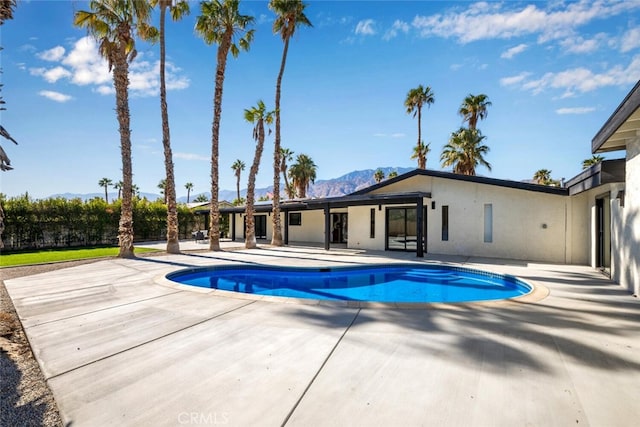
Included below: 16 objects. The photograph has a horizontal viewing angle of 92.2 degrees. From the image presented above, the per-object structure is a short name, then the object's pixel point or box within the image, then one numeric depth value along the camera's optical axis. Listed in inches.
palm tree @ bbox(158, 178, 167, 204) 2305.4
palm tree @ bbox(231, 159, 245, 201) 2234.3
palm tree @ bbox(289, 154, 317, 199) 1536.7
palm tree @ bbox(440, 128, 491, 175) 955.3
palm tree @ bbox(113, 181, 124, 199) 2667.3
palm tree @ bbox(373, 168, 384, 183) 1880.9
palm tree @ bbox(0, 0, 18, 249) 158.4
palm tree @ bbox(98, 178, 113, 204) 2662.4
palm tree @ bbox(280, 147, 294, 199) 1519.2
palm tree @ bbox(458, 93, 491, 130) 1062.4
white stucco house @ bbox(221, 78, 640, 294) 258.5
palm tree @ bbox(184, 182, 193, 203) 2876.5
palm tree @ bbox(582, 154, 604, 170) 1262.5
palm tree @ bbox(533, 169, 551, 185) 1622.3
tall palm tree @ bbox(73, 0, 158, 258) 482.9
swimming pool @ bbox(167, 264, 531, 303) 299.9
